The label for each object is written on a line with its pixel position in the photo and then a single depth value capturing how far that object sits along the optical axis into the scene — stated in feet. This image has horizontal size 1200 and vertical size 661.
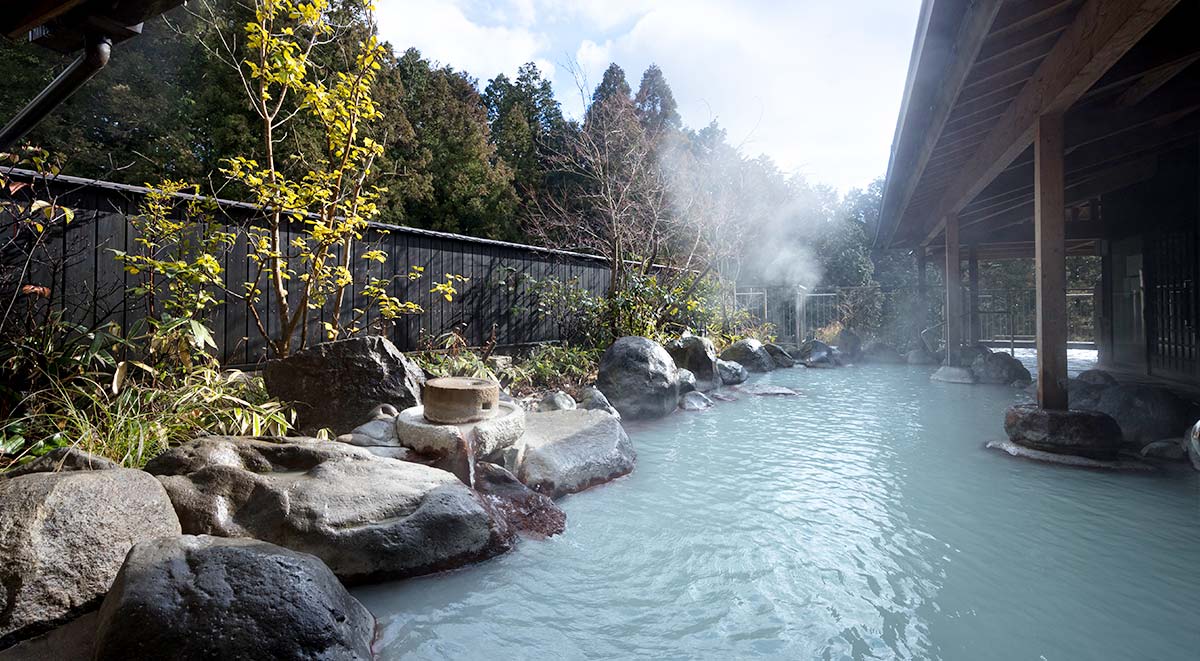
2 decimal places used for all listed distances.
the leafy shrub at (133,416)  9.98
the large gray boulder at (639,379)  21.94
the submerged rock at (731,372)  30.29
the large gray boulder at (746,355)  36.42
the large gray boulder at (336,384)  13.71
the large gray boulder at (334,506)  8.50
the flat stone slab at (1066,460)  13.65
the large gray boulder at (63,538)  6.45
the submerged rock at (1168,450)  14.05
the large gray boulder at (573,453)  13.05
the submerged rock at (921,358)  40.78
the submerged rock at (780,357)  39.49
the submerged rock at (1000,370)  29.84
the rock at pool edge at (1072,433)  14.15
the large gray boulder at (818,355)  40.22
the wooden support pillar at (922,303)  44.62
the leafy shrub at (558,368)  23.92
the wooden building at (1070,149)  11.87
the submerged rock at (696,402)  23.67
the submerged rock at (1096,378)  18.85
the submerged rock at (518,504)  10.97
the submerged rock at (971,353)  32.48
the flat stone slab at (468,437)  11.59
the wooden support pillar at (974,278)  37.37
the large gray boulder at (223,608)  5.78
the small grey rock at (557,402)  19.29
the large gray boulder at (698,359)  28.02
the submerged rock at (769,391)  26.81
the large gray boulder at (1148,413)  15.21
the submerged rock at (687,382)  24.76
